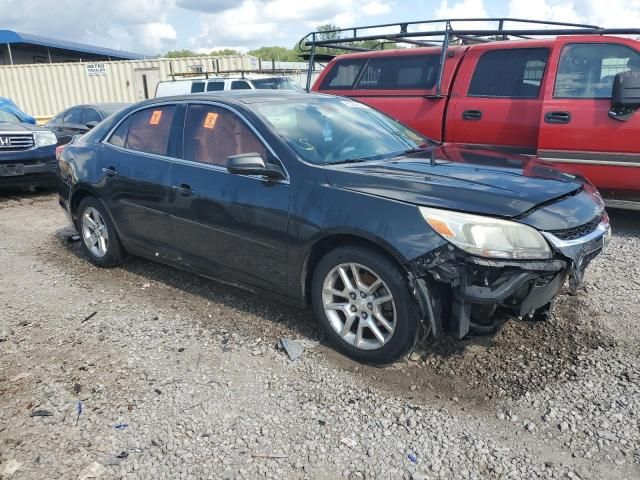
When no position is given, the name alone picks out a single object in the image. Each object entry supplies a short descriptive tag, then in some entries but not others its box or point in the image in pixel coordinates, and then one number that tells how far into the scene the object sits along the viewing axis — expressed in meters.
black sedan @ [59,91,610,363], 2.86
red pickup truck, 5.45
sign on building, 19.93
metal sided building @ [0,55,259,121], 19.06
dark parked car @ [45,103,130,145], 10.77
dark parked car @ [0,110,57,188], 8.25
